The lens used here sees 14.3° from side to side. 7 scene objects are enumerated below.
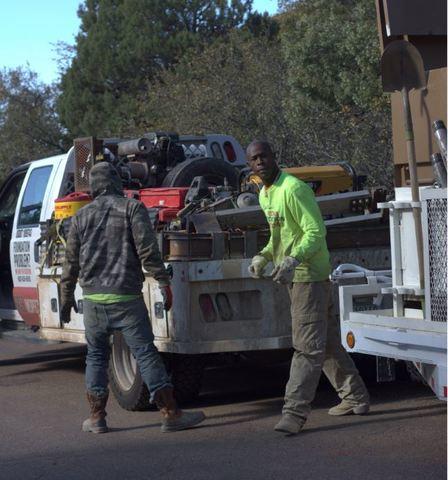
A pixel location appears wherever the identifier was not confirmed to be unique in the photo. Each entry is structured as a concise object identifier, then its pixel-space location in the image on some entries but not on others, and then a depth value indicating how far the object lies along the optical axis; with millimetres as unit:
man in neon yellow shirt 11540
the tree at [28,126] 66476
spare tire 15808
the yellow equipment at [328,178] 14983
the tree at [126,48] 63507
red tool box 14475
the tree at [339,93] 29362
